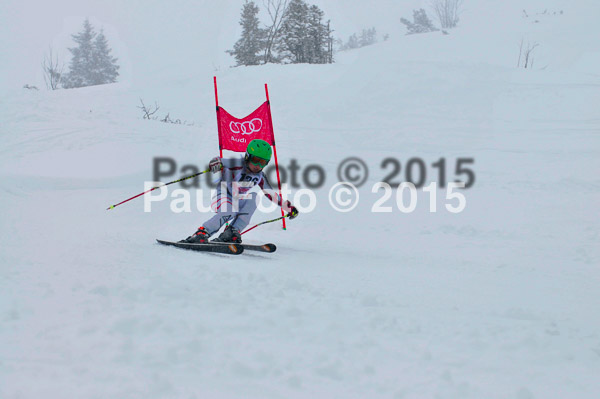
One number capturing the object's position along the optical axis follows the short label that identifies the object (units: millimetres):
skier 5750
